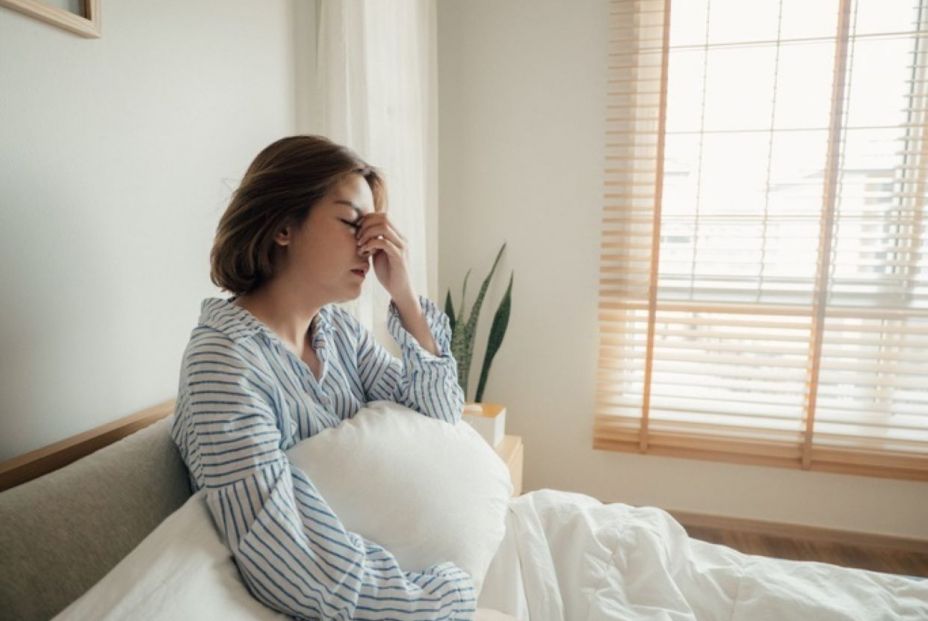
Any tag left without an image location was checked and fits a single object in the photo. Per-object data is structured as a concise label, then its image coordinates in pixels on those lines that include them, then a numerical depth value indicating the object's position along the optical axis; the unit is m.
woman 0.79
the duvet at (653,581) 1.06
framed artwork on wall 0.90
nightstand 2.11
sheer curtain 1.71
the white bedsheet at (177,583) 0.61
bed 0.69
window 2.27
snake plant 2.37
